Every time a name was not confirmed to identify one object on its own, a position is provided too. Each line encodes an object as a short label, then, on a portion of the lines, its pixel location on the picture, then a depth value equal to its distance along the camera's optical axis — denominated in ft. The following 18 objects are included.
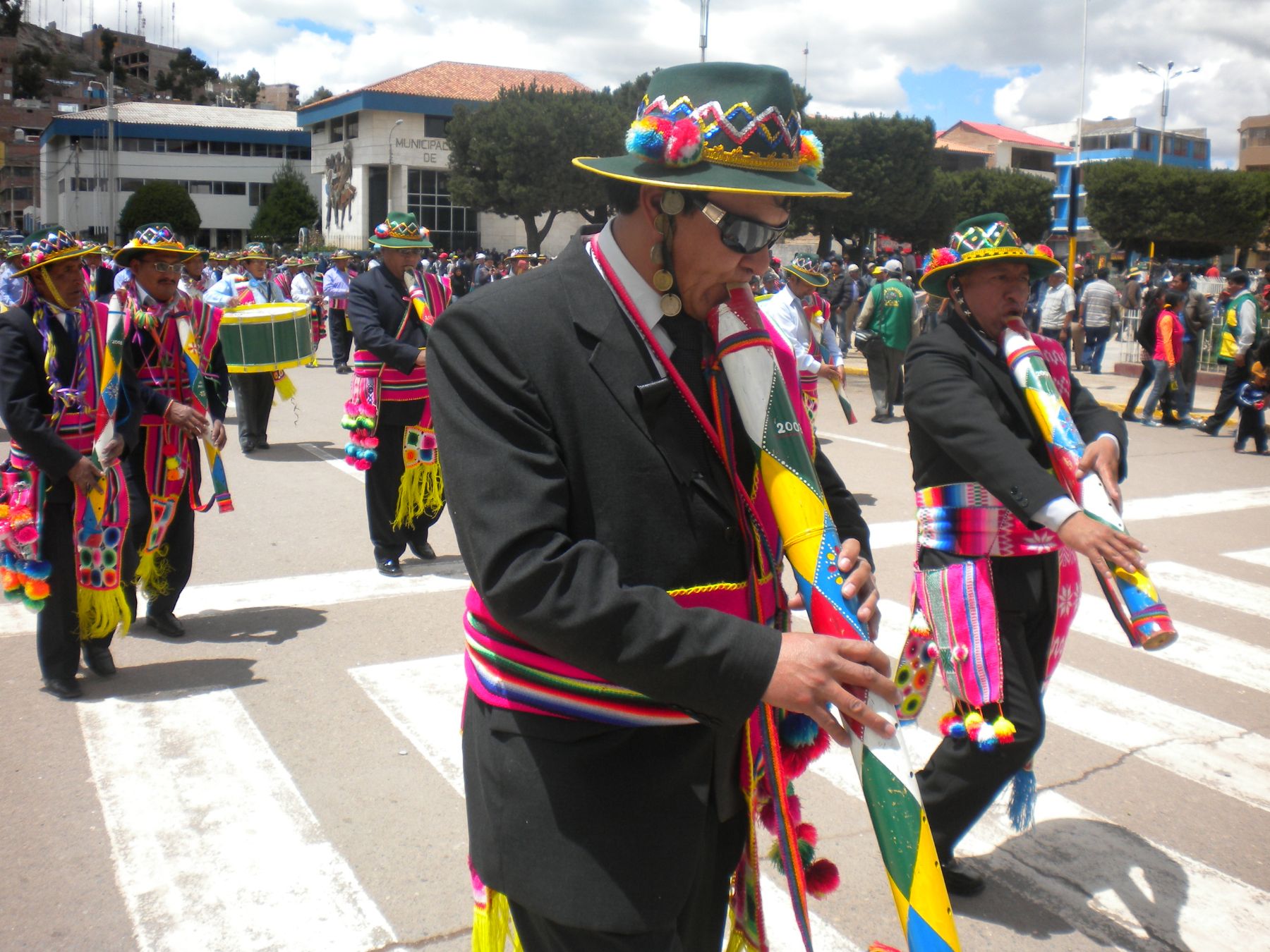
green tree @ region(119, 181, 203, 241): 232.53
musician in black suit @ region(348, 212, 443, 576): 23.59
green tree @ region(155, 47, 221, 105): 442.91
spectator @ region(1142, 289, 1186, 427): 44.65
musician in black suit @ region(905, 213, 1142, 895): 10.75
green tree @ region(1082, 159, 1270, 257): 186.09
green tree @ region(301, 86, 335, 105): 420.77
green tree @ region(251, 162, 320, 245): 248.32
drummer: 38.58
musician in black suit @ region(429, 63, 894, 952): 5.48
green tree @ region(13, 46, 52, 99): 381.60
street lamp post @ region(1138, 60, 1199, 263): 151.64
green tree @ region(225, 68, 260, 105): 454.40
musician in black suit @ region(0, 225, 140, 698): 16.30
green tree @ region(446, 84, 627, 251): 191.93
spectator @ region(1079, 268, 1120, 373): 60.90
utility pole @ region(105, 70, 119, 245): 157.89
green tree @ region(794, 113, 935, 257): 199.62
